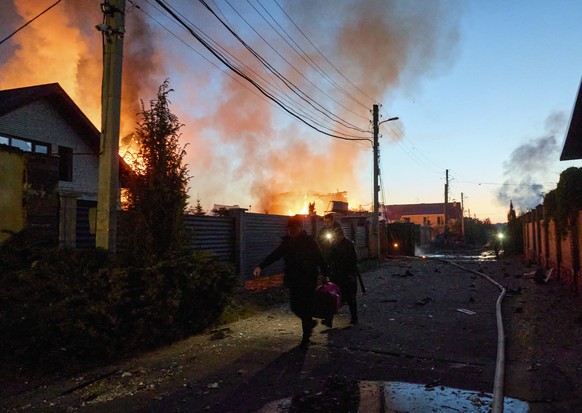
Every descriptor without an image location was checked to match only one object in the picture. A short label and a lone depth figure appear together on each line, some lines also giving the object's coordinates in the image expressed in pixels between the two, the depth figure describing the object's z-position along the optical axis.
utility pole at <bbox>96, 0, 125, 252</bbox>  6.39
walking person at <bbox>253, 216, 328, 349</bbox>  6.05
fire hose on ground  3.54
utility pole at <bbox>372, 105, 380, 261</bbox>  24.54
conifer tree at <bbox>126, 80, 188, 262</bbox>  6.50
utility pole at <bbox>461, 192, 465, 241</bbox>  52.11
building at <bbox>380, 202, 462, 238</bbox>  99.69
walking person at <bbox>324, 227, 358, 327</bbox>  7.59
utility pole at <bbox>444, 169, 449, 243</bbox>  55.10
